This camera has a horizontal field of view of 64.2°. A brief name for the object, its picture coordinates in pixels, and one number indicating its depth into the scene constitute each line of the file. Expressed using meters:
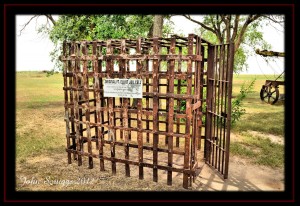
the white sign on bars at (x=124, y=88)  5.33
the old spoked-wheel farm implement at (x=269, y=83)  11.88
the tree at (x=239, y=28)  13.80
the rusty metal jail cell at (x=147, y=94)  5.05
